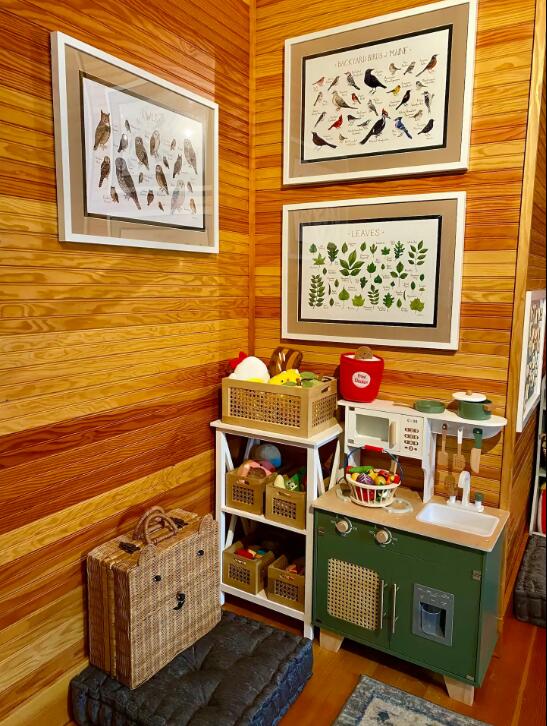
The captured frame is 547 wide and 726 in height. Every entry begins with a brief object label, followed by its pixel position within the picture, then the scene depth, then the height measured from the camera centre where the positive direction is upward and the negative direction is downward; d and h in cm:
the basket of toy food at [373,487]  197 -69
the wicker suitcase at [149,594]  167 -97
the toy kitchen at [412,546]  176 -84
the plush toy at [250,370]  226 -33
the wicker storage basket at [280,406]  209 -45
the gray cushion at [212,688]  160 -122
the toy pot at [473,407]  192 -39
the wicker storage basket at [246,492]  221 -82
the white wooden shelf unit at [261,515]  207 -77
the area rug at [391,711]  170 -132
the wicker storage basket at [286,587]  212 -115
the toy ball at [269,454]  238 -70
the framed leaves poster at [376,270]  204 +9
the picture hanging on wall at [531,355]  200 -24
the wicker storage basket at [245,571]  222 -114
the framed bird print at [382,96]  195 +75
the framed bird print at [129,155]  158 +44
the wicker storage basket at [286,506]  209 -83
